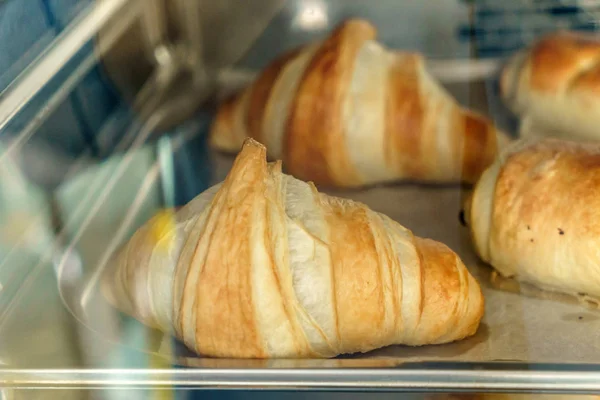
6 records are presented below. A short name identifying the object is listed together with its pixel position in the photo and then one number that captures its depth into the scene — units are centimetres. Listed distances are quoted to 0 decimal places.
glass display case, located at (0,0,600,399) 65
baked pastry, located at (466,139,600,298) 70
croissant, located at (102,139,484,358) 66
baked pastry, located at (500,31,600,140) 78
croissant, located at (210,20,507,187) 77
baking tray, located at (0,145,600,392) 64
